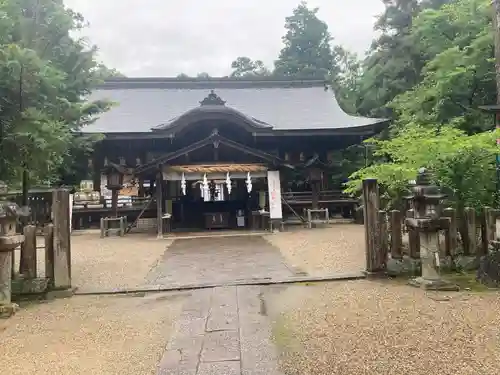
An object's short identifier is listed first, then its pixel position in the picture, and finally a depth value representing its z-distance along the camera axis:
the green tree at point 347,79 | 31.52
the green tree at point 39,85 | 5.93
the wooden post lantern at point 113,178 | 15.70
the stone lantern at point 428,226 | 5.81
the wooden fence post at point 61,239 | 6.00
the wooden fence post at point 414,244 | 6.60
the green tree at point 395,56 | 20.58
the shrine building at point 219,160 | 15.12
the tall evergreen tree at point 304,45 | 44.47
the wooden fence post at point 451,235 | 6.67
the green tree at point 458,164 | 6.84
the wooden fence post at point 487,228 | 6.39
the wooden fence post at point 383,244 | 6.64
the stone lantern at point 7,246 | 5.16
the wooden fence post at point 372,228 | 6.60
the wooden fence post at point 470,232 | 6.66
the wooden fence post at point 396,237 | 6.76
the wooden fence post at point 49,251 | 5.98
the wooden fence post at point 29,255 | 5.85
